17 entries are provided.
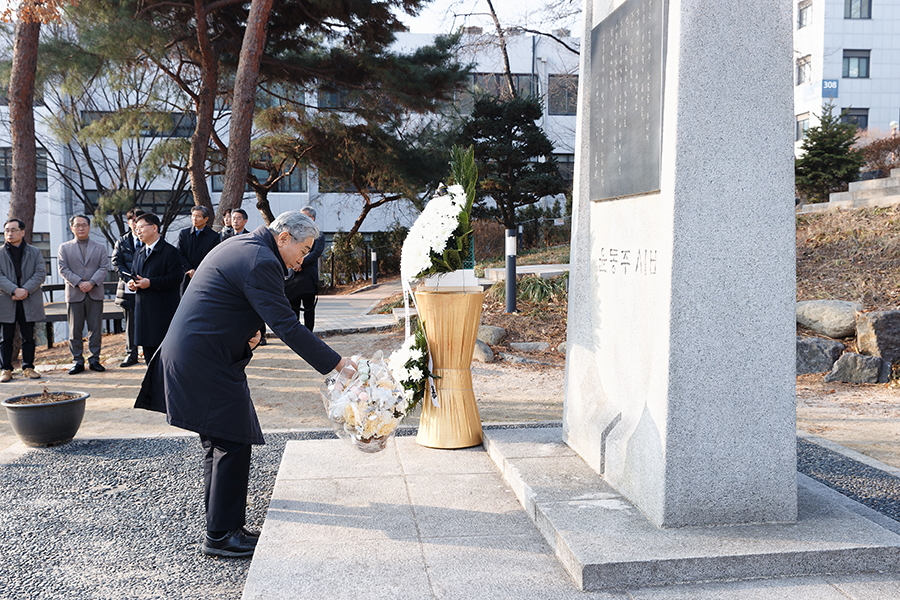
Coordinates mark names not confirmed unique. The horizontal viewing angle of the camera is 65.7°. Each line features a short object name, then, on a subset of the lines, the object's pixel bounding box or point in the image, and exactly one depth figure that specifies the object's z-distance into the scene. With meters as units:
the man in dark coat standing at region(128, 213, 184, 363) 7.39
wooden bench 11.80
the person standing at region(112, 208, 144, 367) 8.34
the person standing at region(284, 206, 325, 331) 8.42
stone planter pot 4.98
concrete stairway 11.76
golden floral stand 4.44
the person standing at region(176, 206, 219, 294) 8.21
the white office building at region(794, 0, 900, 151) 31.16
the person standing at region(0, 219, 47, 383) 7.72
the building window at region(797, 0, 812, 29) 32.03
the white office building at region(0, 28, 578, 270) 27.34
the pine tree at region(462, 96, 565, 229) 20.36
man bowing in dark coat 3.14
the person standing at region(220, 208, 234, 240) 8.83
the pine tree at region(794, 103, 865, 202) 15.05
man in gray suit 8.14
